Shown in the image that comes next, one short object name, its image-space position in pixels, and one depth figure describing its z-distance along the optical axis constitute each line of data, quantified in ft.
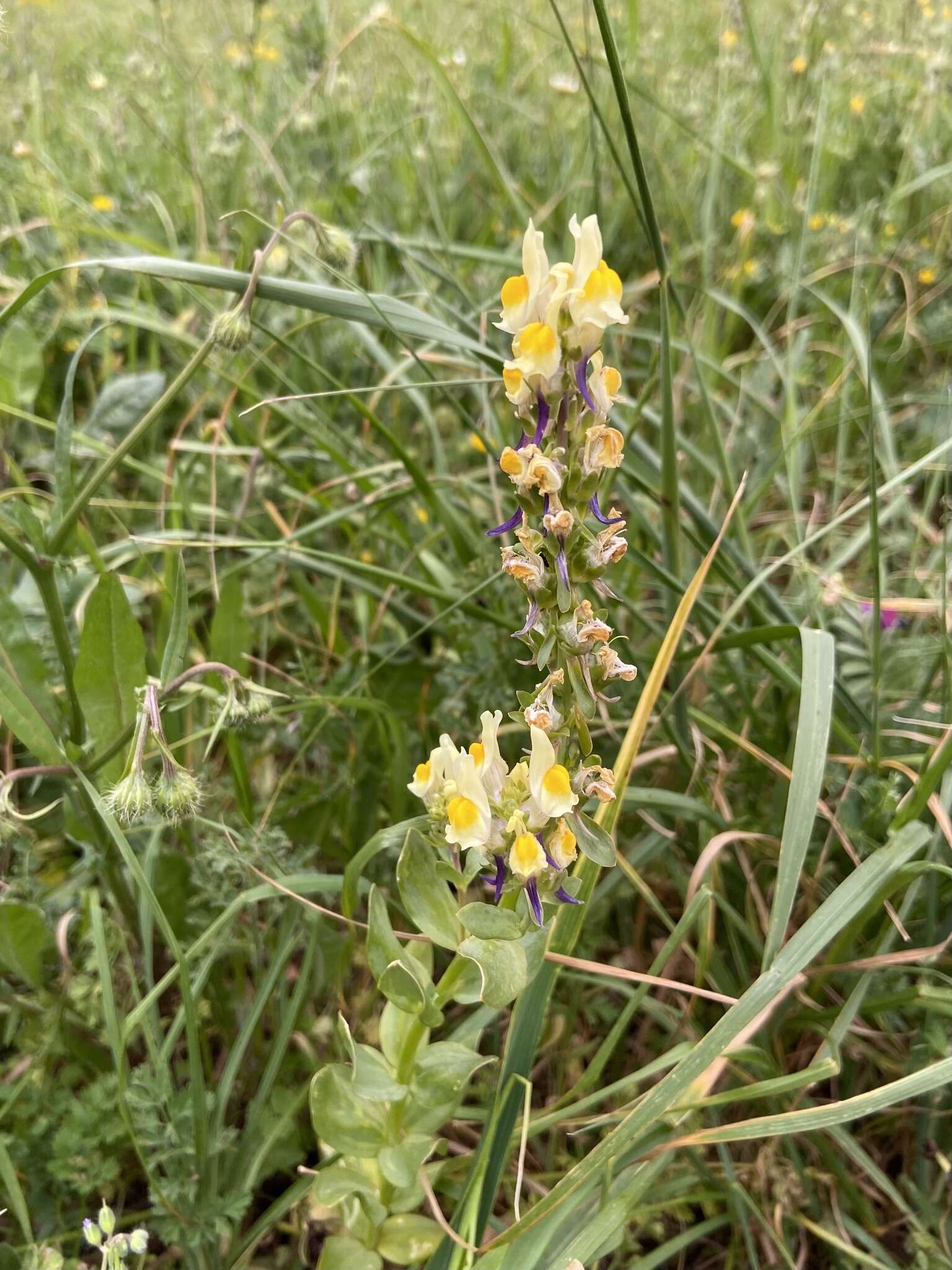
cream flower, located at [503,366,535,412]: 0.59
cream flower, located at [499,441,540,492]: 0.60
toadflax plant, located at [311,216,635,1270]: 0.61
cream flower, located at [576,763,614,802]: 0.65
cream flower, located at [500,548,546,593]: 0.62
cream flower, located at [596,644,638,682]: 0.65
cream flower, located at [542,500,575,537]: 0.61
